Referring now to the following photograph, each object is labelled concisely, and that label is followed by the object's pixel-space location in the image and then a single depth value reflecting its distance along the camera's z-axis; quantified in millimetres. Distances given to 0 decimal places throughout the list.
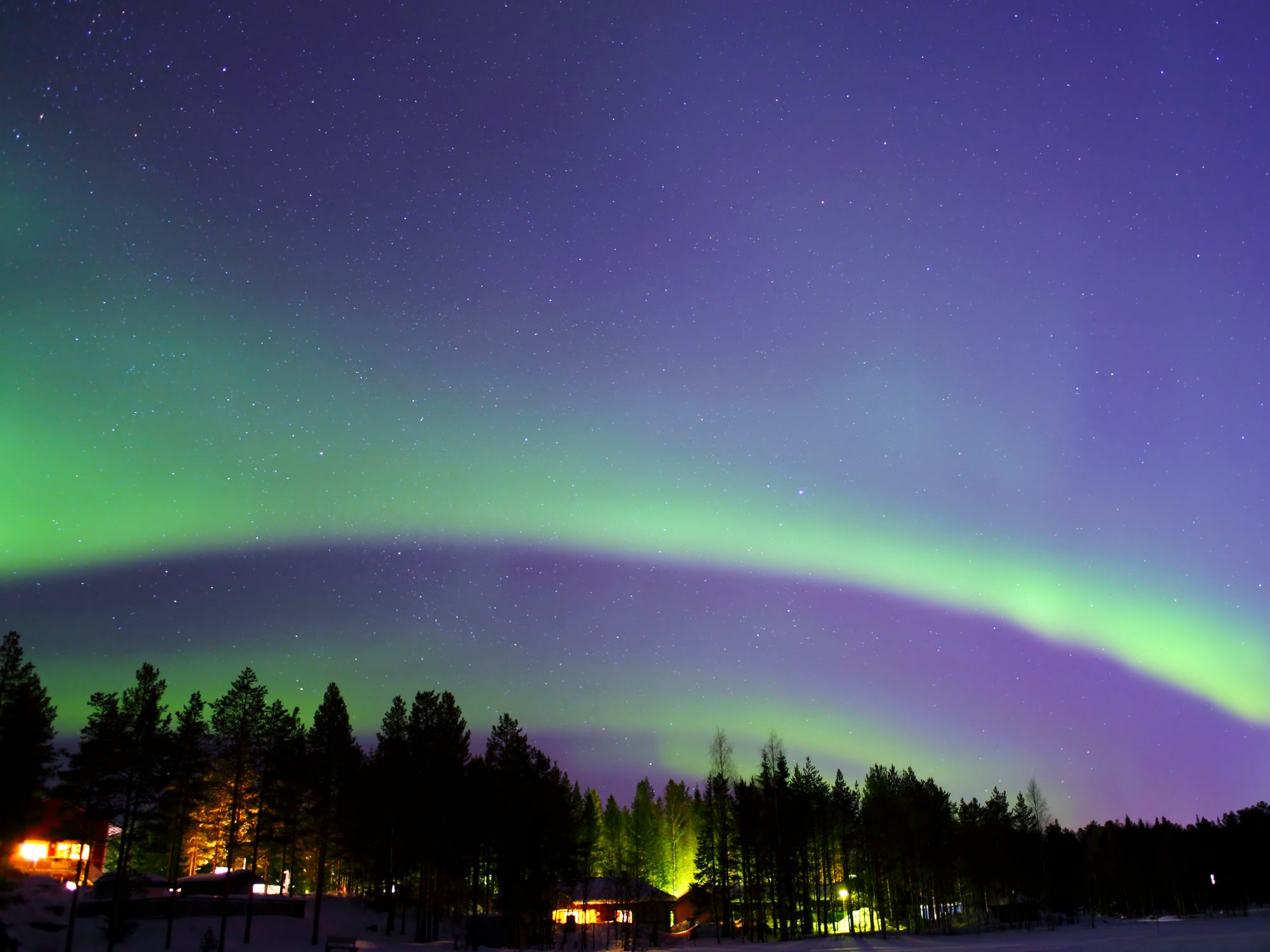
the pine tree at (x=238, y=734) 52656
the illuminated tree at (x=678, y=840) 113875
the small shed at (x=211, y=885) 56281
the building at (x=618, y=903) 83188
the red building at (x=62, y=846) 50094
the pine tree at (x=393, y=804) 59319
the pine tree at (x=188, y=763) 49656
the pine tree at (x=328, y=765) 54812
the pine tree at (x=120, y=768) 45969
